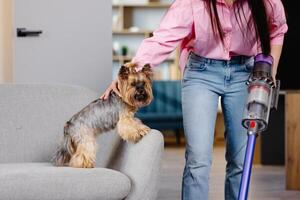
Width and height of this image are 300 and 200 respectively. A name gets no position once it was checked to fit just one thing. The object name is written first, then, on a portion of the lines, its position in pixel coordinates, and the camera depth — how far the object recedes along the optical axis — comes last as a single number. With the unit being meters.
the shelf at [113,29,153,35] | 10.09
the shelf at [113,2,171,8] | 10.11
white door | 4.87
